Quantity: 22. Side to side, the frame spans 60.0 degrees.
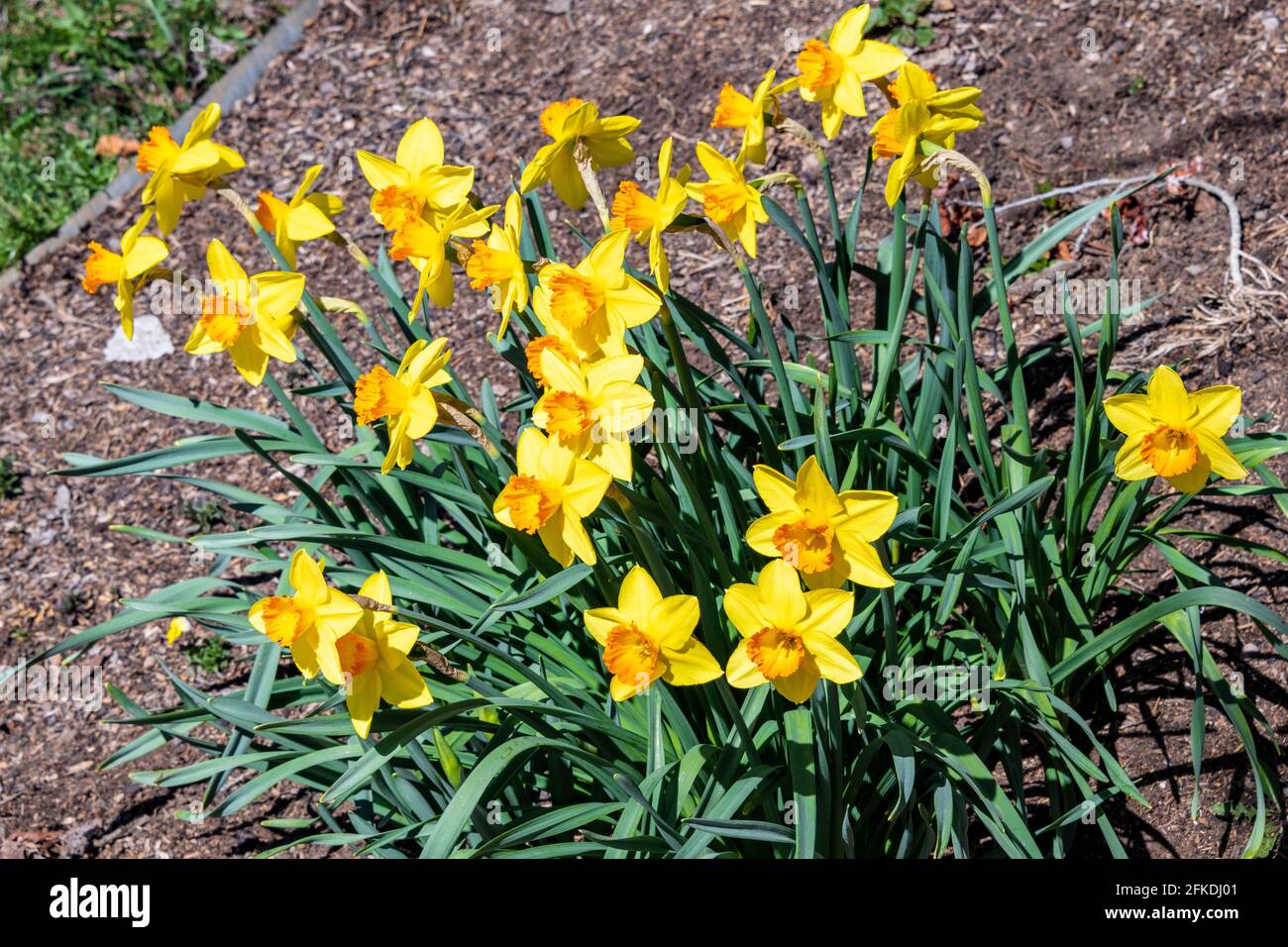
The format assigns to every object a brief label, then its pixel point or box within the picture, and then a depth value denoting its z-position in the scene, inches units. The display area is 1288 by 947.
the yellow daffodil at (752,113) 85.7
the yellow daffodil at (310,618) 66.9
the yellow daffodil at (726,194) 79.6
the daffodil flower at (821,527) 65.6
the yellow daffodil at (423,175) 83.0
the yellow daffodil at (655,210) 76.3
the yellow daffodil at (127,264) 86.0
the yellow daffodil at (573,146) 79.4
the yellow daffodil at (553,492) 66.1
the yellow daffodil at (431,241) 78.3
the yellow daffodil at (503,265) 75.0
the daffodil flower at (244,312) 79.9
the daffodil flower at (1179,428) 73.3
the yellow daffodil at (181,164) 85.4
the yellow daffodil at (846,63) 84.0
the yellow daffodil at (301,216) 84.7
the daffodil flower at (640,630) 66.8
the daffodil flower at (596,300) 71.2
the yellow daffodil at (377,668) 67.7
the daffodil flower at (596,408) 66.2
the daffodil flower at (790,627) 65.2
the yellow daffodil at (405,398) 72.7
